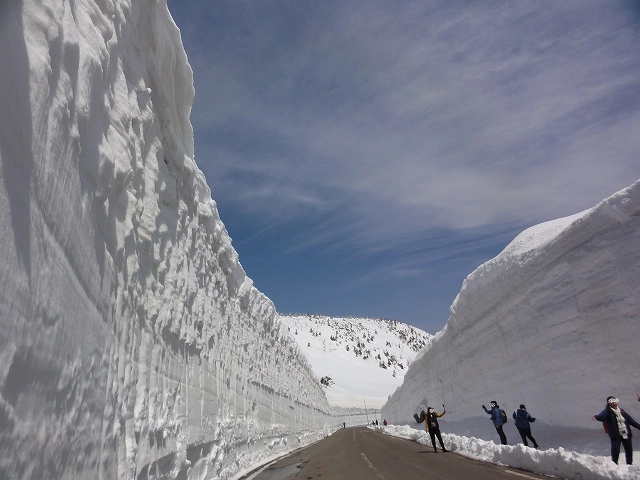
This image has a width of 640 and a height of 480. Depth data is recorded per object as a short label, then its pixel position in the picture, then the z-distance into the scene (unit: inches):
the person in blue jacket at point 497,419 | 541.6
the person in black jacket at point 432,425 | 563.5
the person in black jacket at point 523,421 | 470.3
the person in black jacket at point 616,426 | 315.9
